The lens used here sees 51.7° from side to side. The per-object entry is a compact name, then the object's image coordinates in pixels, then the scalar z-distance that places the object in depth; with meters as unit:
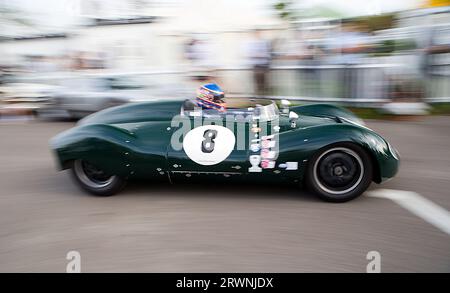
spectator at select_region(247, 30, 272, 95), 9.41
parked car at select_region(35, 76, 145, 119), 8.36
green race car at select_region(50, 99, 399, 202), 4.16
